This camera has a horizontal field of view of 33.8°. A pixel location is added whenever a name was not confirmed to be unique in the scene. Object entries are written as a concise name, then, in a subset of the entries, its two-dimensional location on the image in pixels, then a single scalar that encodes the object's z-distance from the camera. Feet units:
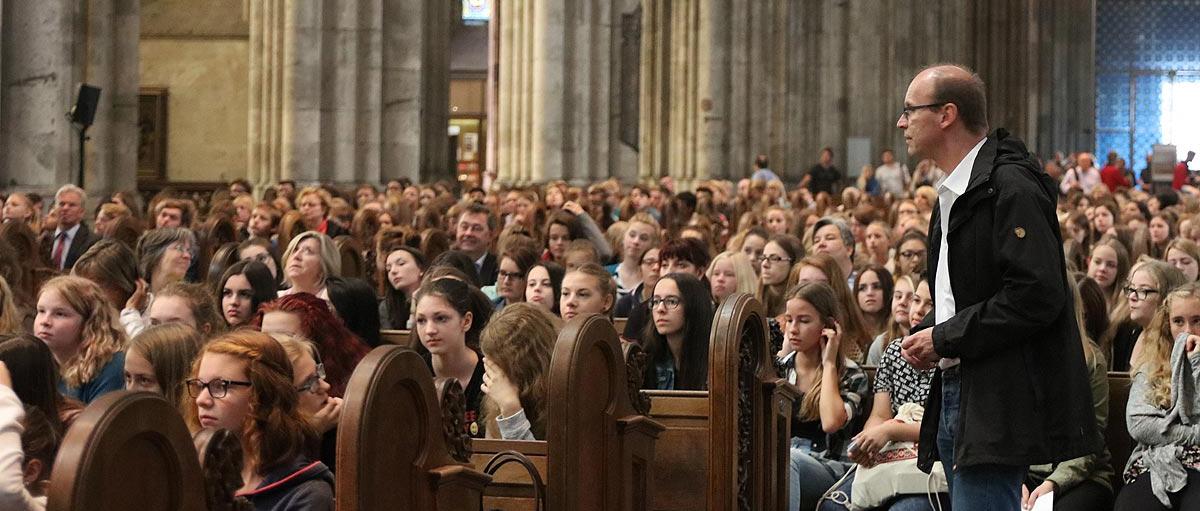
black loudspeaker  61.46
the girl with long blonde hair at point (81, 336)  25.38
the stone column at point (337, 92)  81.15
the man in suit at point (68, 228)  48.88
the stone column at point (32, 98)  60.59
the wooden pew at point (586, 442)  21.71
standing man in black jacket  17.79
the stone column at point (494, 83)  119.85
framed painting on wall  126.00
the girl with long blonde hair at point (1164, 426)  25.62
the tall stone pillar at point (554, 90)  102.37
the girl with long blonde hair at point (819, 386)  28.35
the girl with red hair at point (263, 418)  17.98
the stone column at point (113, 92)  64.44
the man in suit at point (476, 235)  46.93
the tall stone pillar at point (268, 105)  82.17
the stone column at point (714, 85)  133.08
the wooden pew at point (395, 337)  35.88
